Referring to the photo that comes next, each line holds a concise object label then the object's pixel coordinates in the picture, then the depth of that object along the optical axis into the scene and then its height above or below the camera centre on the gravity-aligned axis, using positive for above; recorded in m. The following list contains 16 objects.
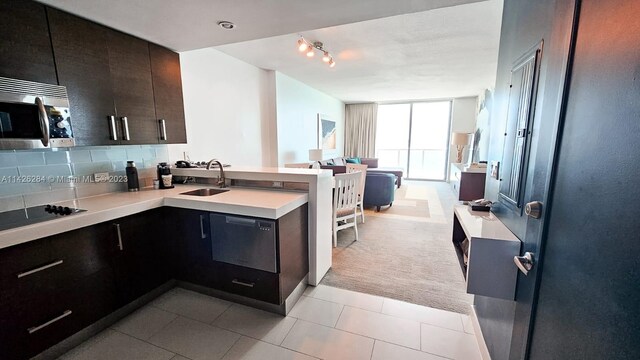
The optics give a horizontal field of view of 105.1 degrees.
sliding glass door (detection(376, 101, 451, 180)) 7.64 +0.30
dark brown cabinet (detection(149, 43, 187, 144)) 2.15 +0.51
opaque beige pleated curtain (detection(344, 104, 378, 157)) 8.12 +0.61
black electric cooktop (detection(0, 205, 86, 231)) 1.32 -0.40
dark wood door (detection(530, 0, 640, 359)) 0.54 -0.14
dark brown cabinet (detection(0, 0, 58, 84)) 1.33 +0.59
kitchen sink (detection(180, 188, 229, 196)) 2.23 -0.41
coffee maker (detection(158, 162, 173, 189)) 2.28 -0.26
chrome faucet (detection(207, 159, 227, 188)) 2.30 -0.29
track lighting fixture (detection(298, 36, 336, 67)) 2.91 +1.26
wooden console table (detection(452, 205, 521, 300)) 1.12 -0.54
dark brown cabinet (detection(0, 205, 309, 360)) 1.29 -0.82
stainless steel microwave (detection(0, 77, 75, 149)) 1.32 +0.19
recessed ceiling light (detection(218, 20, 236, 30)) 1.83 +0.93
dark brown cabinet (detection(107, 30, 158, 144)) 1.86 +0.49
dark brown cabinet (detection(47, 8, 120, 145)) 1.56 +0.51
